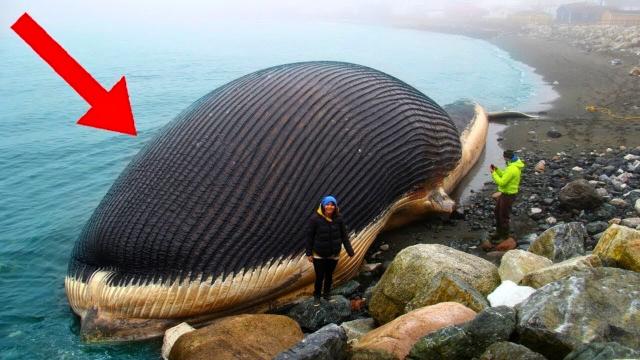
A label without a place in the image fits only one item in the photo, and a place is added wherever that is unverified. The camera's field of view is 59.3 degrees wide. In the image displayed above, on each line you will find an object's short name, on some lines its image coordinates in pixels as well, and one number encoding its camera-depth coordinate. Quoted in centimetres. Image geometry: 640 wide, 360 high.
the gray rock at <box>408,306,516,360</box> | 498
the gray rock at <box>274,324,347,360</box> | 515
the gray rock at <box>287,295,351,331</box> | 748
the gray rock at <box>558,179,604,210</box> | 1026
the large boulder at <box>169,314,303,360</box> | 638
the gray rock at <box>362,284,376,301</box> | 805
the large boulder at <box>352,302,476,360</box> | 541
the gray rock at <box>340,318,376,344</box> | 682
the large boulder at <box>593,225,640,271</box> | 657
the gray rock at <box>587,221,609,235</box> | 938
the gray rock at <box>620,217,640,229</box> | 916
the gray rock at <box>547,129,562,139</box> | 1582
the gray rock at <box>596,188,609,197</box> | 1094
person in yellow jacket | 964
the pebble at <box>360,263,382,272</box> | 902
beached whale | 733
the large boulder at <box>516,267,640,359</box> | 500
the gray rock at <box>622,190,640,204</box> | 1035
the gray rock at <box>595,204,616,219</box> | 993
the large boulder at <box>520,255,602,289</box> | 638
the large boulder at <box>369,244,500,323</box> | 703
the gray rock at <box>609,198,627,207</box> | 1027
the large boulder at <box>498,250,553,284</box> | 711
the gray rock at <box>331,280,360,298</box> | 833
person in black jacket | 738
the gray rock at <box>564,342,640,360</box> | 425
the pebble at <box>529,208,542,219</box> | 1049
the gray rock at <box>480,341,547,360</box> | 456
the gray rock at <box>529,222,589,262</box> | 791
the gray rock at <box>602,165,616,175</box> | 1209
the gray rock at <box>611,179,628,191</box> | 1114
